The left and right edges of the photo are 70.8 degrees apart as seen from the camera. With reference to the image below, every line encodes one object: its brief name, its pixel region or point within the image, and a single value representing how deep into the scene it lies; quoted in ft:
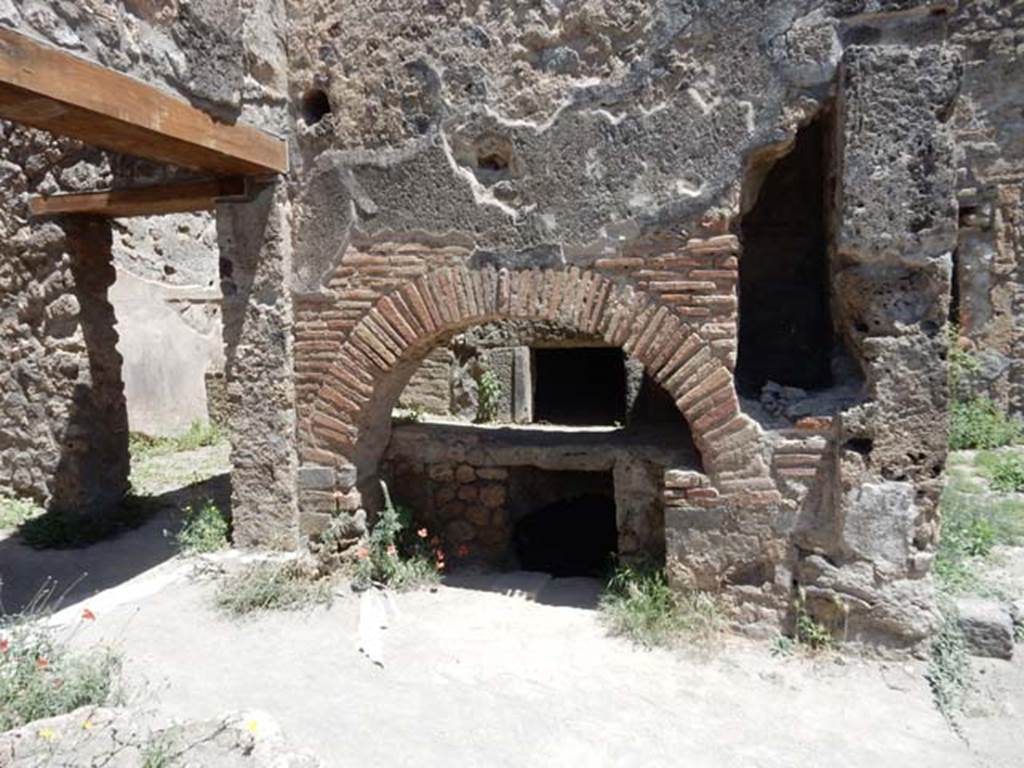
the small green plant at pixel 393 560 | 14.87
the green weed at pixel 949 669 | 10.63
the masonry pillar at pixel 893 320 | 11.05
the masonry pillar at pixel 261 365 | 14.64
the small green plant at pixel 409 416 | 17.30
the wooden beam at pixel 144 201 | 14.62
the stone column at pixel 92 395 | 17.44
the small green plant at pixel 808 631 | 11.98
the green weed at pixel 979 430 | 23.17
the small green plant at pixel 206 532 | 15.56
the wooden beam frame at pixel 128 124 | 9.25
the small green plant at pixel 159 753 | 7.68
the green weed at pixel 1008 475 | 18.43
